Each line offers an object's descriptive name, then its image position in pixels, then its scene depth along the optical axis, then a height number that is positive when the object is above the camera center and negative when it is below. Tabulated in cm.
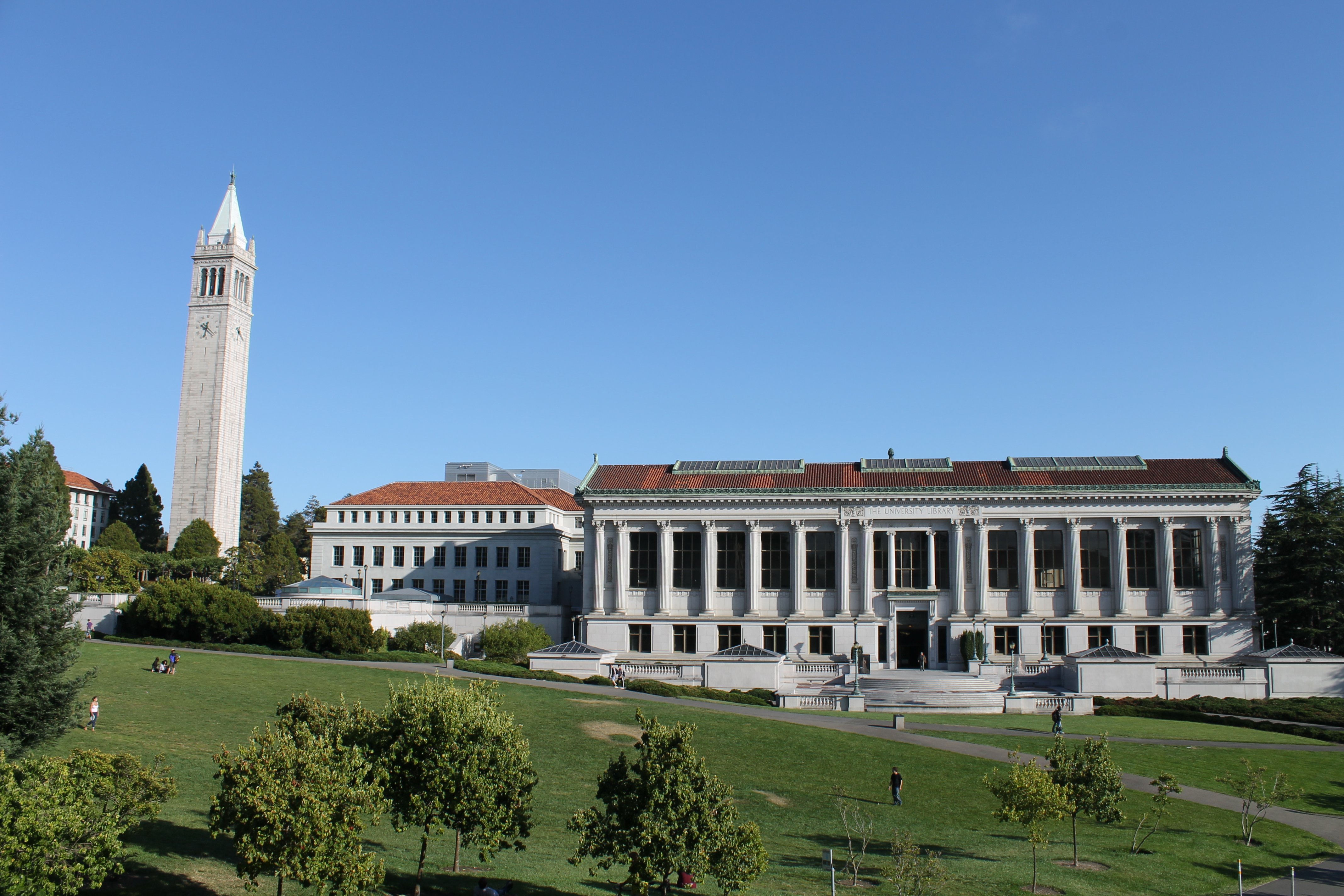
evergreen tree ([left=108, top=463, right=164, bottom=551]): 12031 +932
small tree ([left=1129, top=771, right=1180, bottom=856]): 2970 -580
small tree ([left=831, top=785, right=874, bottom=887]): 2561 -670
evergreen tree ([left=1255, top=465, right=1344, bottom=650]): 7062 +210
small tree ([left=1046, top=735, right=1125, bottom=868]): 2833 -496
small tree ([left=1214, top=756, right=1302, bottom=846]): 3147 -596
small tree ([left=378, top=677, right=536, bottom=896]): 2111 -363
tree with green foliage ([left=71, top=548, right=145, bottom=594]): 8181 +134
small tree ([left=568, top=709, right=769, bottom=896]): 1984 -452
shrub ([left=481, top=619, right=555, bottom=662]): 7112 -340
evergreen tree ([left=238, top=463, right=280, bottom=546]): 12294 +957
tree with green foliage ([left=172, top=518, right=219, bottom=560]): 10100 +459
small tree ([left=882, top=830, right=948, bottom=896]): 2056 -553
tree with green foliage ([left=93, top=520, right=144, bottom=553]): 10069 +477
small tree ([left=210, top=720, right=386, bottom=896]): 1812 -404
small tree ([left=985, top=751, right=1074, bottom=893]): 2572 -505
